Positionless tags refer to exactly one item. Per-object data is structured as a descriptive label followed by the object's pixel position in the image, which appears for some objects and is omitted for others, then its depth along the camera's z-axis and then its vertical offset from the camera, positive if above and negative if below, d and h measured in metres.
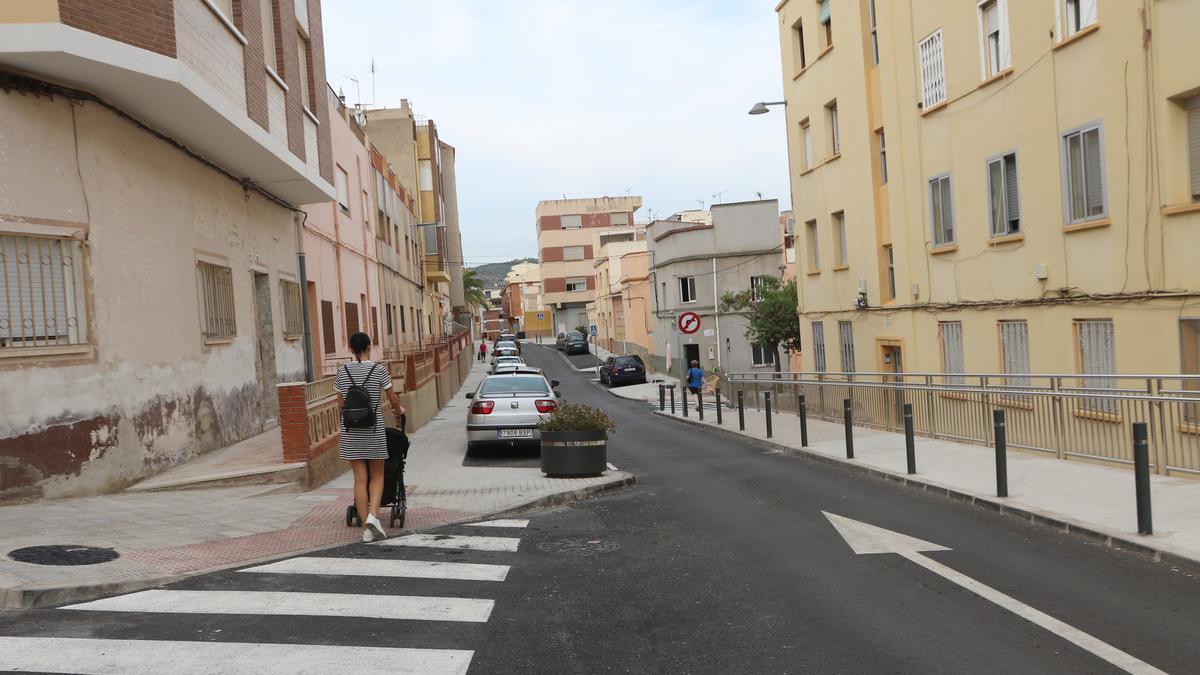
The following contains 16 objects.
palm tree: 88.25 +4.92
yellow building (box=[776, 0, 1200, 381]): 11.48 +1.95
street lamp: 21.42 +4.91
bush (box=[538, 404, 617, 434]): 12.09 -1.24
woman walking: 7.95 -0.72
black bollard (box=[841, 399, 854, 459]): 13.42 -1.82
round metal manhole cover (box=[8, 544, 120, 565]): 6.67 -1.45
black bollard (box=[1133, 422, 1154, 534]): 7.42 -1.57
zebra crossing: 4.88 -1.71
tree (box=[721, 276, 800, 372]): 33.41 -0.10
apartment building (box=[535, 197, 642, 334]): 96.69 +8.28
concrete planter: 11.95 -1.65
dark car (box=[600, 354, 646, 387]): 44.84 -2.27
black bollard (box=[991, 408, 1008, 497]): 9.42 -1.63
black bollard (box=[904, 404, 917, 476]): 11.38 -1.74
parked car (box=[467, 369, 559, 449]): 15.34 -1.39
